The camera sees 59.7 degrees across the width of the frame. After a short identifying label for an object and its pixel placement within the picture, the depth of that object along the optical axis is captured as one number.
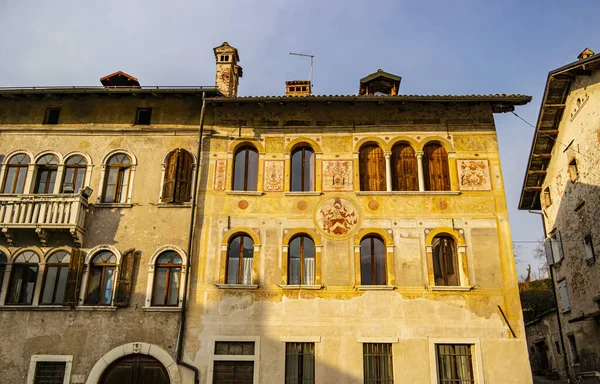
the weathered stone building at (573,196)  20.14
